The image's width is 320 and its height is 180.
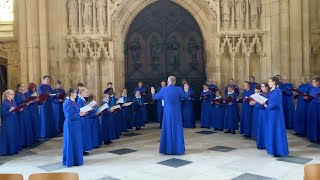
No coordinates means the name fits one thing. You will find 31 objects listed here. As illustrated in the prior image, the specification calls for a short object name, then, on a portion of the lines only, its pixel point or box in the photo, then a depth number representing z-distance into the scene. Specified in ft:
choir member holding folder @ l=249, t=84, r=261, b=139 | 26.17
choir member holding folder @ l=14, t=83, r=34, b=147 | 26.61
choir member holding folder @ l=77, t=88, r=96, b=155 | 23.32
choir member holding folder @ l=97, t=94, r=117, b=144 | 27.84
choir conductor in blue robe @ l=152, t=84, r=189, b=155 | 23.70
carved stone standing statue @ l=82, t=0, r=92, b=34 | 37.09
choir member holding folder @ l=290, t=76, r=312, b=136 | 28.96
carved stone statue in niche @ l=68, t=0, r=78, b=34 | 37.01
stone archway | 38.06
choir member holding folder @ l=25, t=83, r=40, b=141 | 28.63
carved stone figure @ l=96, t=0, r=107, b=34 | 37.06
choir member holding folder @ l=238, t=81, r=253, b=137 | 29.50
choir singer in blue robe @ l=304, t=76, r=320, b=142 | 26.40
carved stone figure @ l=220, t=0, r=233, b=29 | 37.08
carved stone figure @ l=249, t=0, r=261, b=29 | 37.04
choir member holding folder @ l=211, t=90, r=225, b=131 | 33.06
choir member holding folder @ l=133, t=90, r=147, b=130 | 35.19
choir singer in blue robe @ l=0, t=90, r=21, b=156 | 24.40
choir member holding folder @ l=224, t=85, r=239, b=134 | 31.71
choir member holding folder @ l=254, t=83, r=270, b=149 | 24.11
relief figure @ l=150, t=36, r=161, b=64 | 39.99
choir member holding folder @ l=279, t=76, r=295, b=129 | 33.04
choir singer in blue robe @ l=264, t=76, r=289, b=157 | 22.01
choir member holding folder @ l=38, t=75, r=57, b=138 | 30.99
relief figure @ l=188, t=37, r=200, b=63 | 39.91
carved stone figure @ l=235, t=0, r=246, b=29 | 37.14
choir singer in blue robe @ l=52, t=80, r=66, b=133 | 32.81
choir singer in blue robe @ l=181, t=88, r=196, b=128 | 34.96
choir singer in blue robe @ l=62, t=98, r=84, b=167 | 21.01
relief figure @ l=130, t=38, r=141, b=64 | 39.91
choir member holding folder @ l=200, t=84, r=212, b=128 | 34.65
